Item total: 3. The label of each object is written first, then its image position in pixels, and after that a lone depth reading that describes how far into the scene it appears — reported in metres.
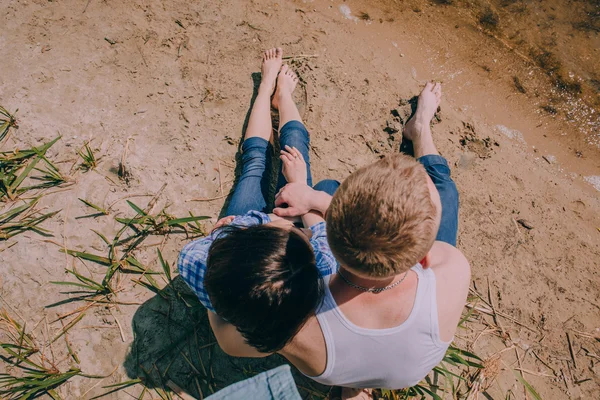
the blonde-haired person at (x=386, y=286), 1.30
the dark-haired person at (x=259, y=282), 1.39
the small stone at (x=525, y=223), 2.89
